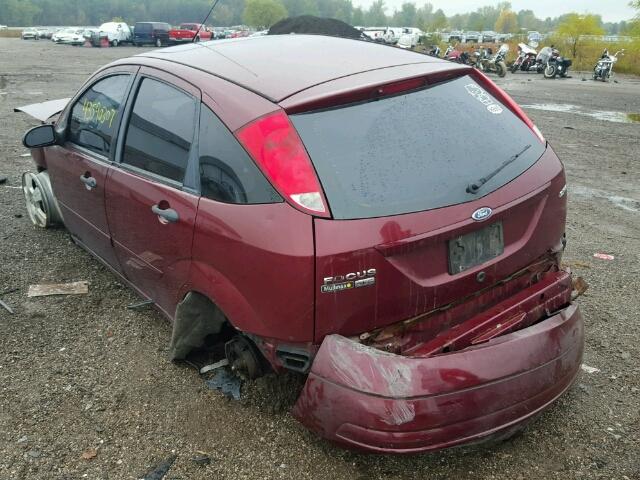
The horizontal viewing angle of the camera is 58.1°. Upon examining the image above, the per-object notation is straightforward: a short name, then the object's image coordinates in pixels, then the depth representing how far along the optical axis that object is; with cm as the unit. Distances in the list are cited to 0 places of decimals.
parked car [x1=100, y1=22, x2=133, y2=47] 4259
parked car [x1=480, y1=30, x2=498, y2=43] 7381
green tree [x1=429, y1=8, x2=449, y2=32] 8492
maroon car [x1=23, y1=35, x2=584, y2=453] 218
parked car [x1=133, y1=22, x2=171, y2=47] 4244
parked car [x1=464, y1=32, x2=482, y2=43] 7358
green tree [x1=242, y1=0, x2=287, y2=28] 10102
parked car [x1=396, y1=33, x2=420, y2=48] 4553
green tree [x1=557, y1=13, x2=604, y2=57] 3631
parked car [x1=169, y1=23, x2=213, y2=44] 4184
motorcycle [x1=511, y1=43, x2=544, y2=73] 2575
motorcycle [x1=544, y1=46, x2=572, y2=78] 2344
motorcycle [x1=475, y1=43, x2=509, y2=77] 2327
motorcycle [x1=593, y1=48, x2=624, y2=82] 2331
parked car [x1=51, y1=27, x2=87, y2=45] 4462
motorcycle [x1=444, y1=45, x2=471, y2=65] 2531
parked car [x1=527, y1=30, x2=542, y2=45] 5508
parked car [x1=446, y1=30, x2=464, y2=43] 6691
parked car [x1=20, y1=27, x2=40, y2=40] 5509
